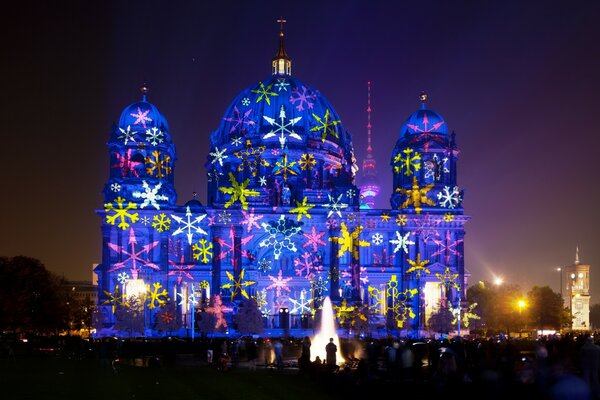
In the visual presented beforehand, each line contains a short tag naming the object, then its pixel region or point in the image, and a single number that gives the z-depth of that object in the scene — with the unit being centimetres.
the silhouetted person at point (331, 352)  4219
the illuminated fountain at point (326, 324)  7937
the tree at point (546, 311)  16338
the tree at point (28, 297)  10106
